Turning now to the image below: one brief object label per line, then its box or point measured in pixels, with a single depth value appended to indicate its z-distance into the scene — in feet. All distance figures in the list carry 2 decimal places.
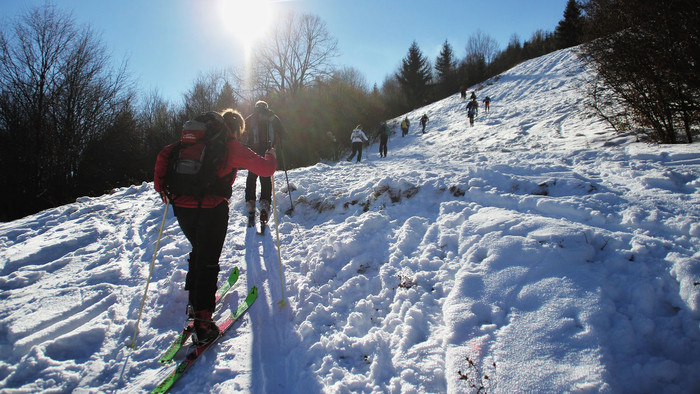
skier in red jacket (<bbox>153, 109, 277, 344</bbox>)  8.98
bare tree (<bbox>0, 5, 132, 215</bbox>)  47.47
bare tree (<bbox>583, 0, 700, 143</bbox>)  16.46
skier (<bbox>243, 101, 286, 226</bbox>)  18.37
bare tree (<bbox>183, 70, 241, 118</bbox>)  104.68
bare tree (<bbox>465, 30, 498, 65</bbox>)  160.35
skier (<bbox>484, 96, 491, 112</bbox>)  69.92
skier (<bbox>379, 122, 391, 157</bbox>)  51.21
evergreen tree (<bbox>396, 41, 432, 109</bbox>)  137.90
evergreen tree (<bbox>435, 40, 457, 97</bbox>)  142.92
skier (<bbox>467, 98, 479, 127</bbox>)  61.46
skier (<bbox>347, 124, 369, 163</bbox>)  43.06
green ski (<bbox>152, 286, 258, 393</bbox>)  7.82
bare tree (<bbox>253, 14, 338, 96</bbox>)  103.71
